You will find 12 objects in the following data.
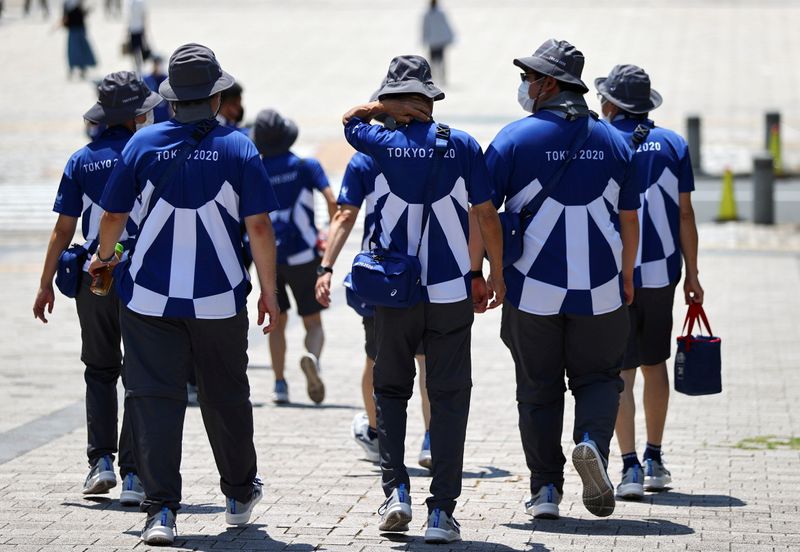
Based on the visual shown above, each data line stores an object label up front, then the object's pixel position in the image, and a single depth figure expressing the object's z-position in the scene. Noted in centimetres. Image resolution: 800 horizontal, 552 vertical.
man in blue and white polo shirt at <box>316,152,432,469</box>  1333
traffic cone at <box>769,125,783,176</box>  4278
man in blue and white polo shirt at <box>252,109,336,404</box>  1745
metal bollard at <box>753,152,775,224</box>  3372
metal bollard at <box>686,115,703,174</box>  4297
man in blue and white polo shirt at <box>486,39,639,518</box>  1147
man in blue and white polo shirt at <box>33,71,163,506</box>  1251
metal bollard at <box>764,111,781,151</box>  4341
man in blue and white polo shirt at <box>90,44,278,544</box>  1084
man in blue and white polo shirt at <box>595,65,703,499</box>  1317
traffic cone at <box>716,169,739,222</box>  3466
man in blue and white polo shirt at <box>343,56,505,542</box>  1106
